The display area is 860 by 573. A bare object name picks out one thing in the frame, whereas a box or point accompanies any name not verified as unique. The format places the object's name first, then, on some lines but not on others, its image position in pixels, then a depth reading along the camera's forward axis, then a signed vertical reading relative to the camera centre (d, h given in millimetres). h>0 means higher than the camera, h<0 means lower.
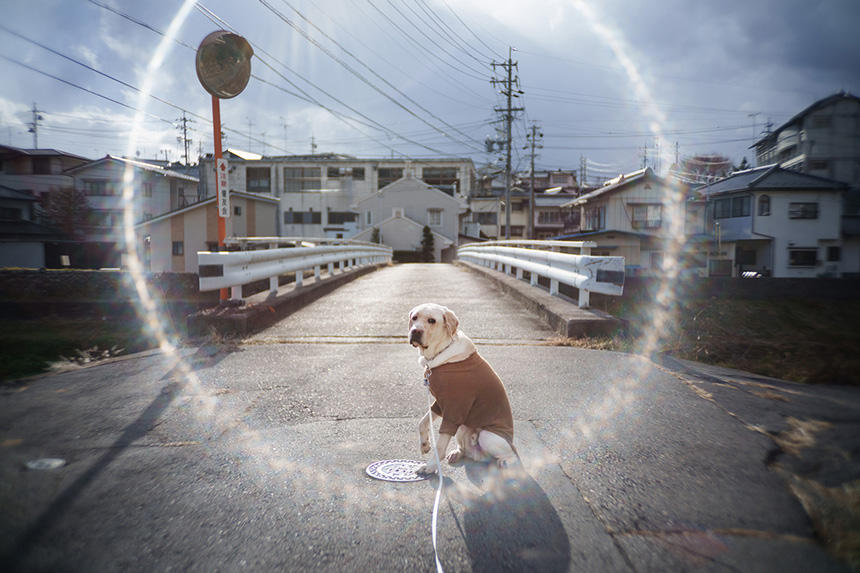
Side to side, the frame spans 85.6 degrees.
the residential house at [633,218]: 24953 +1983
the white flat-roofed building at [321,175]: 43938 +7329
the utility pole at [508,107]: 32375 +10330
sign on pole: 5750 +817
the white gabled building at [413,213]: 38250 +3243
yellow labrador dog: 2141 -661
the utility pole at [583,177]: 51853 +8534
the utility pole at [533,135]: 37781 +9460
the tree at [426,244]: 37156 +582
